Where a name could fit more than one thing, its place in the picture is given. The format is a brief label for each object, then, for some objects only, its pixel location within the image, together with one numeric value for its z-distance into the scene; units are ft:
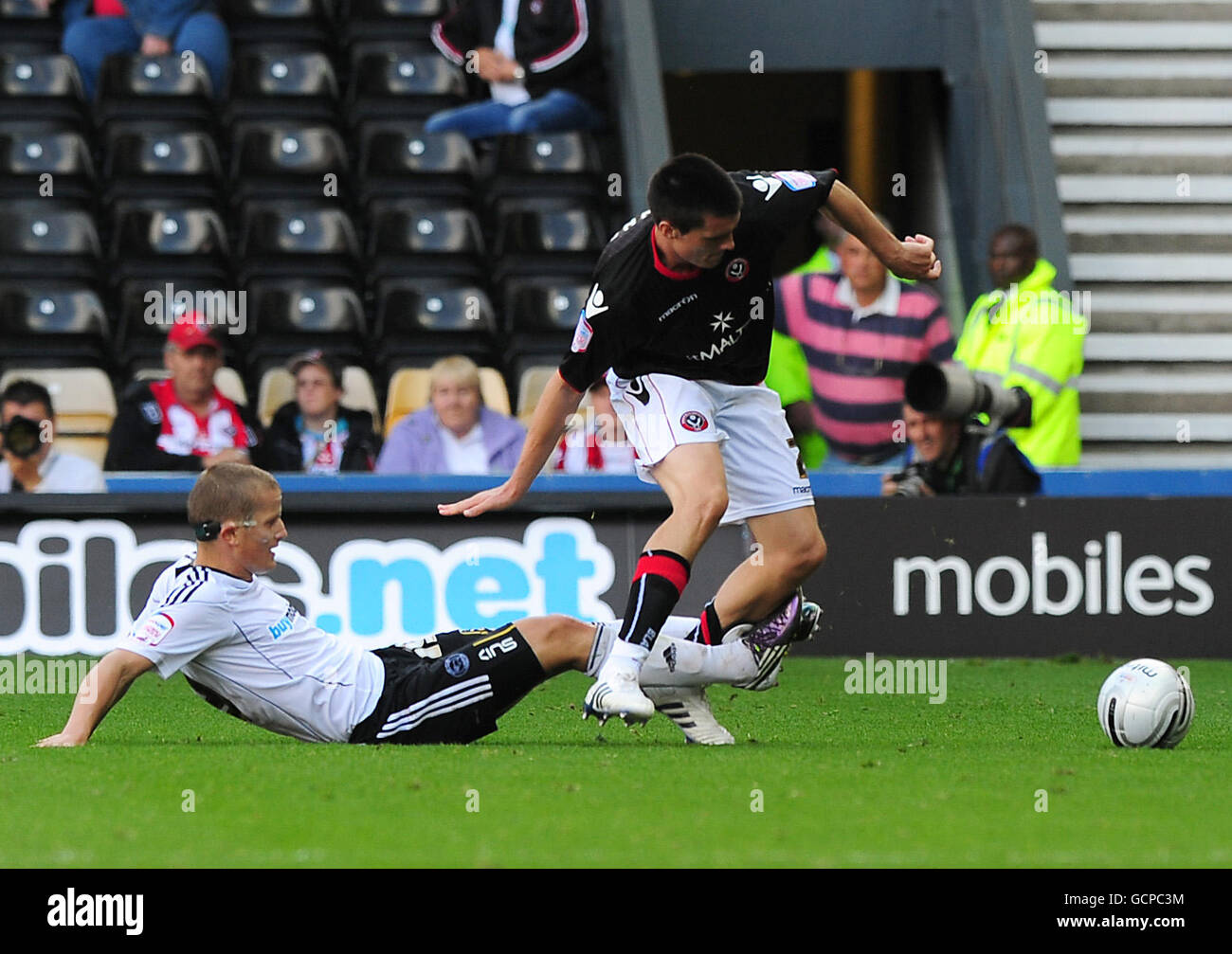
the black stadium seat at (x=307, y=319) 42.04
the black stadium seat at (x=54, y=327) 41.47
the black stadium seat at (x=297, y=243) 43.32
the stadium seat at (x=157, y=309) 41.78
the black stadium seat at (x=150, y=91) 45.19
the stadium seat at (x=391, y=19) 47.47
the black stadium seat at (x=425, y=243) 43.86
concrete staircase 44.42
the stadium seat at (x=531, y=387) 38.34
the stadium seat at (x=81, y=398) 38.19
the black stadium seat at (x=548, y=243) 44.11
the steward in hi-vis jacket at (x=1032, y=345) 37.68
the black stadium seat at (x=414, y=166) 44.96
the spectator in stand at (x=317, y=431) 35.73
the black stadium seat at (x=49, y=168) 44.52
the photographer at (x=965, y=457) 35.04
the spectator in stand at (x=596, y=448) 36.24
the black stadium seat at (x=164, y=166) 44.45
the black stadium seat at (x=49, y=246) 43.24
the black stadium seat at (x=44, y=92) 45.37
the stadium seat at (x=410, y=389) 37.99
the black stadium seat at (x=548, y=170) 45.14
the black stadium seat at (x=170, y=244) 43.11
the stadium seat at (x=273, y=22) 47.14
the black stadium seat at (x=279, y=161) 44.60
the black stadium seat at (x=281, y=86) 45.73
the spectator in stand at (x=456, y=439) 35.50
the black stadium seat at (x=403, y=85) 46.16
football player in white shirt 19.74
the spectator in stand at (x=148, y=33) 45.73
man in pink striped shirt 38.37
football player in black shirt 20.81
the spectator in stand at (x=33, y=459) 34.19
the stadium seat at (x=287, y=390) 38.22
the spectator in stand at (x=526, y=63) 44.21
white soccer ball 20.95
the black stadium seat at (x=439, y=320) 42.39
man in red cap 35.40
